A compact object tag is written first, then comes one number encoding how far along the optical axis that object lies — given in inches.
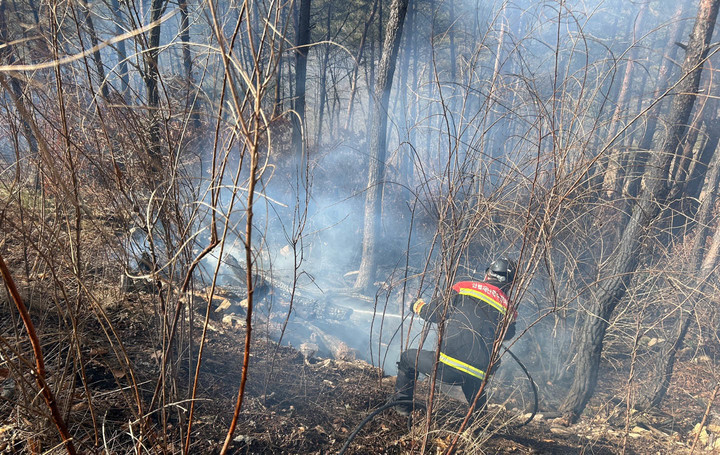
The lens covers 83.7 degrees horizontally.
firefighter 164.1
